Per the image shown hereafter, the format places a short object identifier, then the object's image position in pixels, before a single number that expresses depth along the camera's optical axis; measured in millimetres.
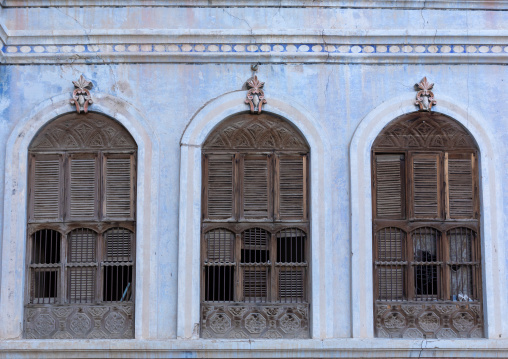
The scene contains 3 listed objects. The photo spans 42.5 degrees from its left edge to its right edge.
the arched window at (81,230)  7738
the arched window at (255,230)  7742
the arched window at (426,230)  7789
